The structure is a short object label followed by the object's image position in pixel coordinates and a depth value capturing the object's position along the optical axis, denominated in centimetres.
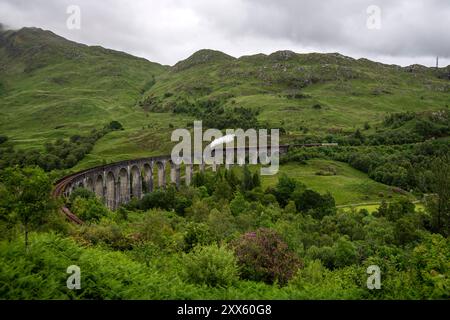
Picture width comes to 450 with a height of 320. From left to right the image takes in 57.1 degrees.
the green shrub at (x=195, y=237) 3220
